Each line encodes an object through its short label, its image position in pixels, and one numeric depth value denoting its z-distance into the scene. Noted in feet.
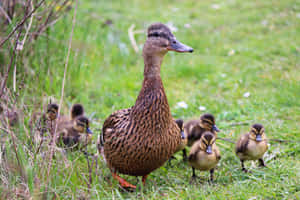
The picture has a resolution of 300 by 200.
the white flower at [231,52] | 38.73
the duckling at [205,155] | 21.17
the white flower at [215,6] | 51.67
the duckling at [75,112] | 26.81
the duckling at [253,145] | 21.53
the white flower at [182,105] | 30.27
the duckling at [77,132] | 24.68
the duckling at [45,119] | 19.40
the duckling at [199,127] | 24.52
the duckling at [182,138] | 23.76
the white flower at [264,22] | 43.88
